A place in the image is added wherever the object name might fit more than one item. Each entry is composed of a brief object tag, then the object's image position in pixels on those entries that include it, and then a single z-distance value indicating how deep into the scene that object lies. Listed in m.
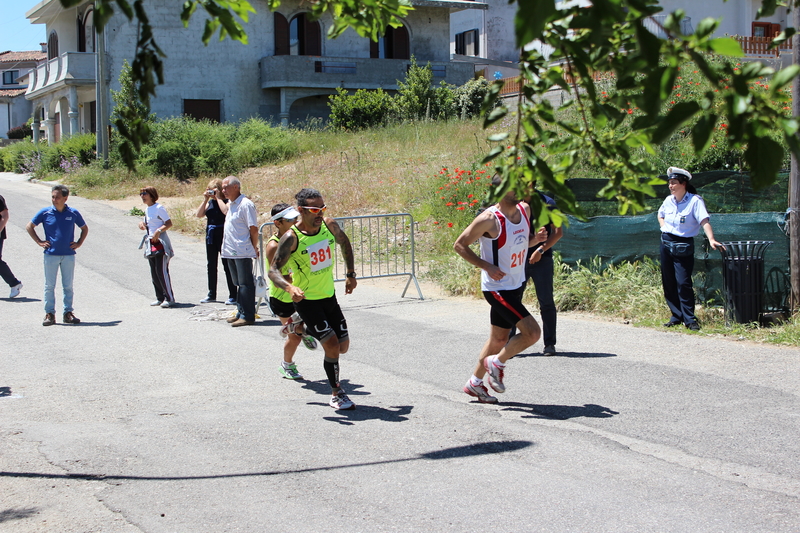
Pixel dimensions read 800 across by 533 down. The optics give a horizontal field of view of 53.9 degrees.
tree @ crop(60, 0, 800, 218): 2.19
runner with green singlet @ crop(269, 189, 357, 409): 6.48
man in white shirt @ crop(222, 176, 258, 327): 10.37
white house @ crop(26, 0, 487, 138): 33.16
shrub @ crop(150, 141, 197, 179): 26.91
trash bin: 8.99
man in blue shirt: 10.63
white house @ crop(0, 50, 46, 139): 67.62
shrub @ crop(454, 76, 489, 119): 31.16
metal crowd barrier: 13.82
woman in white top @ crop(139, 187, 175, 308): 11.71
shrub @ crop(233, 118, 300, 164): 27.05
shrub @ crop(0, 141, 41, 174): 36.09
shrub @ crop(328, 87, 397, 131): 31.38
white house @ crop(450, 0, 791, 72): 38.78
